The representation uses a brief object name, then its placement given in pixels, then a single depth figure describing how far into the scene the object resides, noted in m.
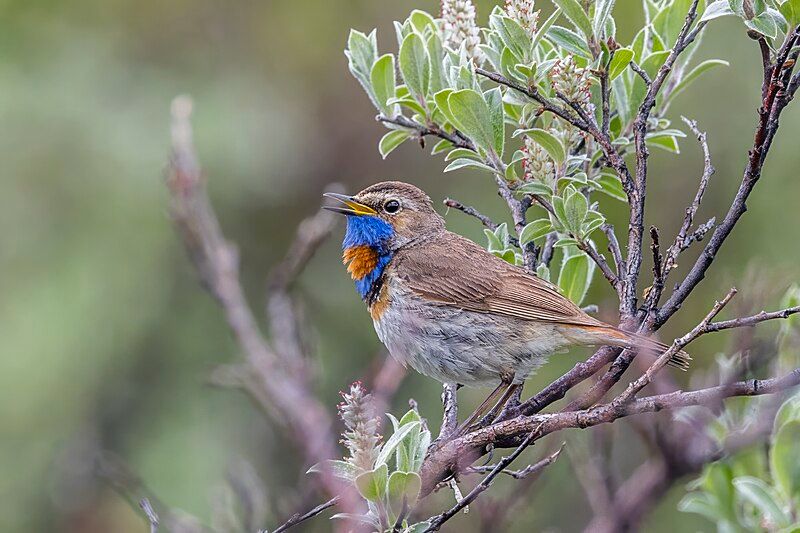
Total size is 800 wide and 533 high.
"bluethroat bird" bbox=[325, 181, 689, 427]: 8.27
